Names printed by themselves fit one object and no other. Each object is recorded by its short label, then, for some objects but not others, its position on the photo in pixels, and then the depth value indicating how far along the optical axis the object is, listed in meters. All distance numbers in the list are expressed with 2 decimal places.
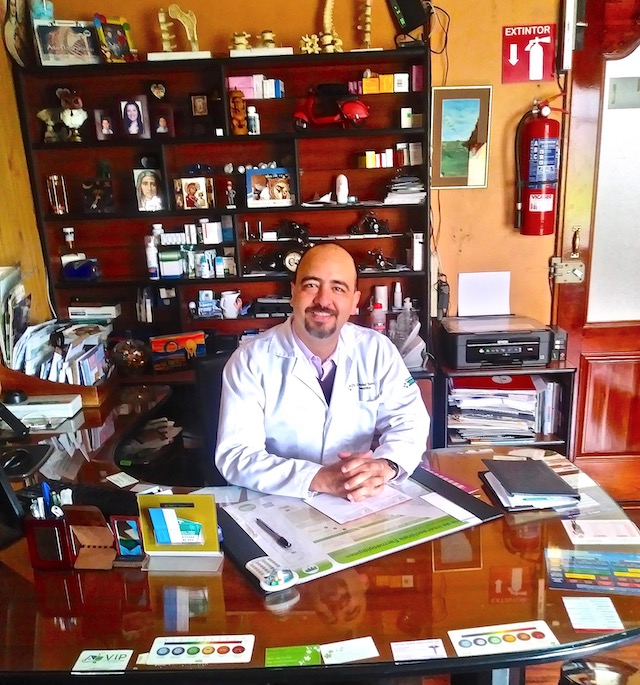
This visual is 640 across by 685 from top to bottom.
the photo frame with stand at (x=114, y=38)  2.72
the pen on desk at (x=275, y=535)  1.27
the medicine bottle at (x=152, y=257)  2.96
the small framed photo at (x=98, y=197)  2.94
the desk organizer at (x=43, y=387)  2.35
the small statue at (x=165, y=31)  2.75
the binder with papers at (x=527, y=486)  1.41
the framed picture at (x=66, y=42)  2.72
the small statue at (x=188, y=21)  2.72
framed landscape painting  2.91
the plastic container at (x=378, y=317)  3.02
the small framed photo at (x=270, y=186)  2.93
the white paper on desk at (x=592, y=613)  1.02
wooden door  2.83
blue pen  1.22
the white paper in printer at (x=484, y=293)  3.11
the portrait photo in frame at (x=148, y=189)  2.92
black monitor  1.35
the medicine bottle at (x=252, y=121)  2.85
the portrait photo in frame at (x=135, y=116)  2.79
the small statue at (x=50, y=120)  2.85
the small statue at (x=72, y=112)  2.80
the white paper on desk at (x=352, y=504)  1.38
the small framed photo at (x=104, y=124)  2.85
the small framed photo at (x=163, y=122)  2.84
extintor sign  2.83
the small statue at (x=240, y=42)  2.75
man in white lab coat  1.74
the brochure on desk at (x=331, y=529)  1.21
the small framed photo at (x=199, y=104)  2.87
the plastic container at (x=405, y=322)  2.97
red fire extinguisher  2.82
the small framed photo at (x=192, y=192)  2.93
